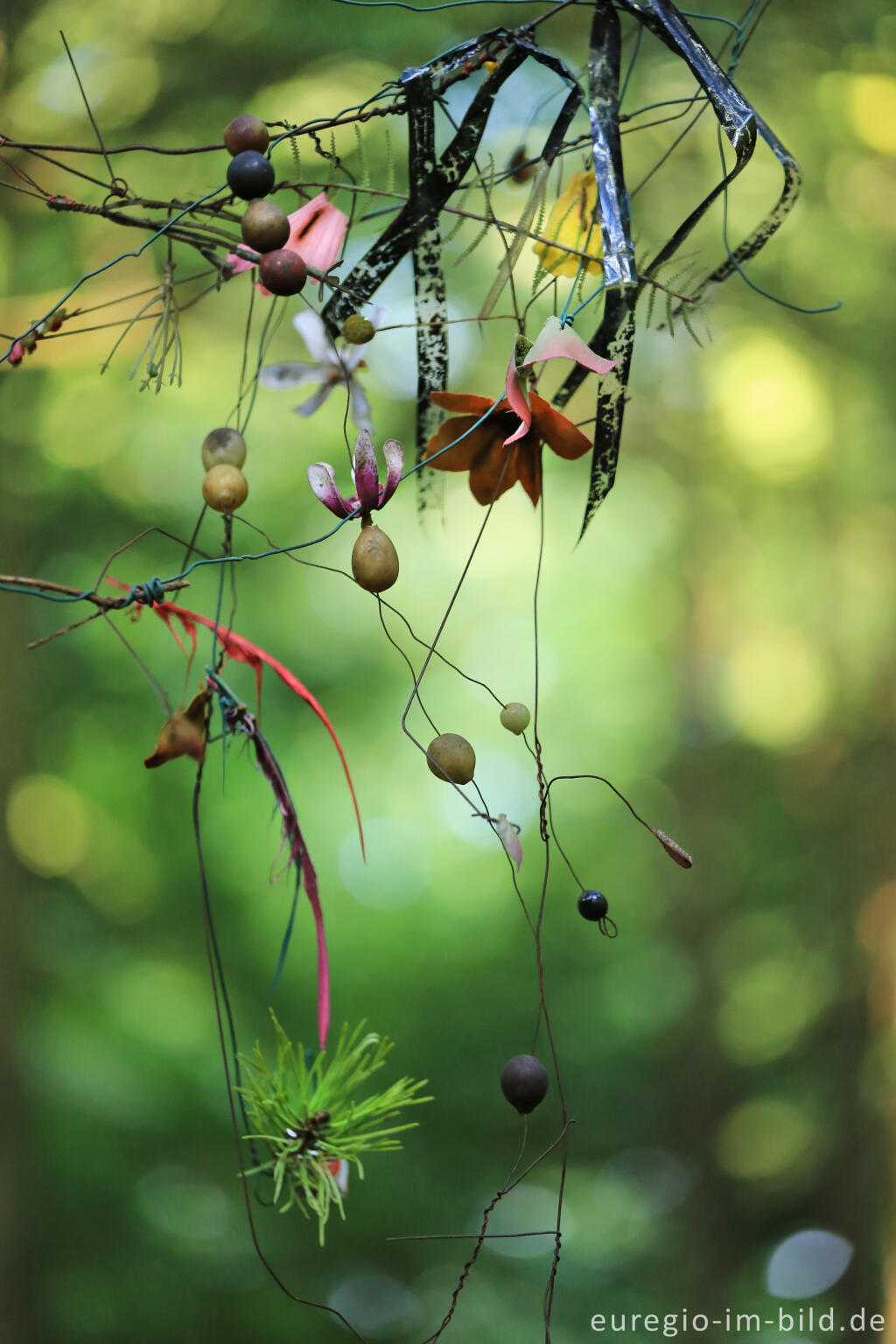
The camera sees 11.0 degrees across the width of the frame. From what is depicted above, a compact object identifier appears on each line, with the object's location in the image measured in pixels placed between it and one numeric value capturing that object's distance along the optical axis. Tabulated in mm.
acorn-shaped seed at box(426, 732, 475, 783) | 1785
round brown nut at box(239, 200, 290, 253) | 1768
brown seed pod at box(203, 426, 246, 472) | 1847
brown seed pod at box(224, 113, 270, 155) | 1779
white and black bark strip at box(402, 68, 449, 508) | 1822
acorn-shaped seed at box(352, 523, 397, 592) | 1756
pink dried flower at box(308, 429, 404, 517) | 1765
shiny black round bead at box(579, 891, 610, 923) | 1820
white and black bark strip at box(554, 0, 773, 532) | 1763
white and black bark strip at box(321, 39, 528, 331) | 1821
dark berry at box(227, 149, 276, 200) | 1760
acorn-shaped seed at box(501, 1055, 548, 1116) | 1782
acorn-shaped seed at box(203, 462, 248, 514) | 1826
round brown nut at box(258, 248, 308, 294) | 1768
